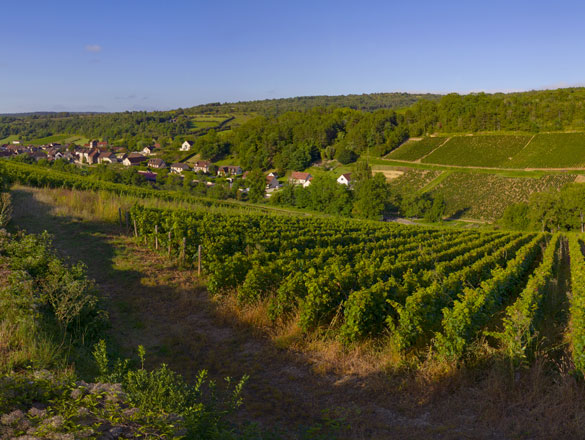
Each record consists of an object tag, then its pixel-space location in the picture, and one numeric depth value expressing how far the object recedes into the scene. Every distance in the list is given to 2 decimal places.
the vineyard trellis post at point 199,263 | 11.67
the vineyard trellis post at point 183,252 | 12.67
